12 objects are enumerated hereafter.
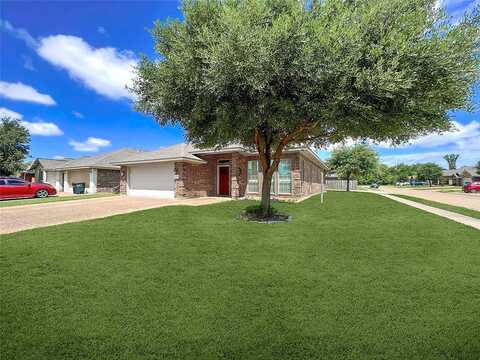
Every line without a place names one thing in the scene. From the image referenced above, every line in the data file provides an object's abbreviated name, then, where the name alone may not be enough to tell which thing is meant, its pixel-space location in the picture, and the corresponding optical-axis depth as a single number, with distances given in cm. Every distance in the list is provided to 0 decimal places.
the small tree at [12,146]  3400
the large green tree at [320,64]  676
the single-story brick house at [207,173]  1762
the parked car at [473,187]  3307
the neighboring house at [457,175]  6994
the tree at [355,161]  3397
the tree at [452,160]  11275
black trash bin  2461
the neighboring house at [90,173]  2548
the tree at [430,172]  7650
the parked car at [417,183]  8261
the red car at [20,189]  1703
